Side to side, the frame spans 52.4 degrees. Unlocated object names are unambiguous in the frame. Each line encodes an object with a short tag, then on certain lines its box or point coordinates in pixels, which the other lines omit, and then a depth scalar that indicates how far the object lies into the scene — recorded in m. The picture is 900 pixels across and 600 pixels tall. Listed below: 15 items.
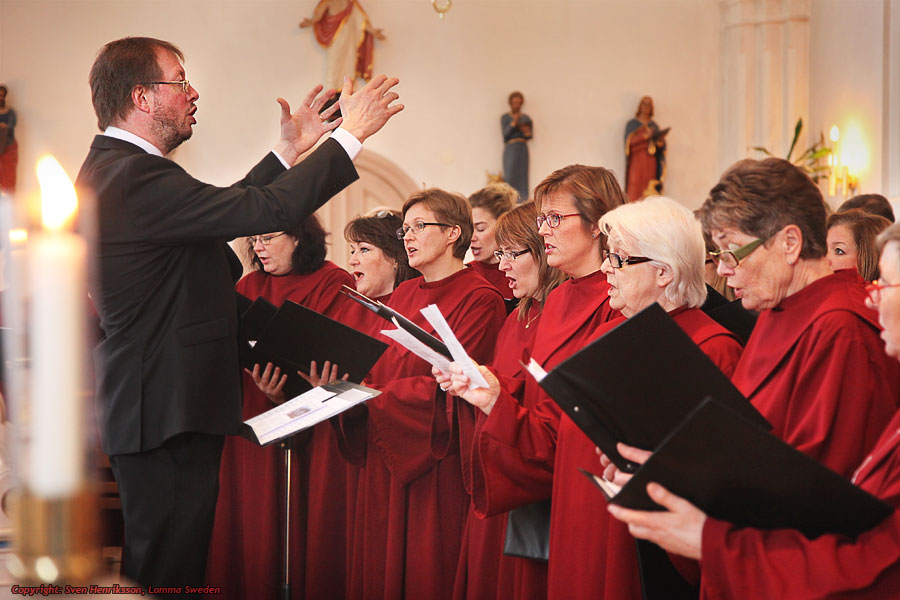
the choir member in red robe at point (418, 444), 4.01
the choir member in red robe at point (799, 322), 2.08
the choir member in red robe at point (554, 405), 2.86
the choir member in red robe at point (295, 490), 4.66
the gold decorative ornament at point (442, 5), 10.86
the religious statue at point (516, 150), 12.70
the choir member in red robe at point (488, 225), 5.52
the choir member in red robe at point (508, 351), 3.56
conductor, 2.91
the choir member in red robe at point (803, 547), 1.70
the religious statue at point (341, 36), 12.35
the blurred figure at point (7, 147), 11.32
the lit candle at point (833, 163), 11.41
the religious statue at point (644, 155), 12.91
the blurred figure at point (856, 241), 4.11
